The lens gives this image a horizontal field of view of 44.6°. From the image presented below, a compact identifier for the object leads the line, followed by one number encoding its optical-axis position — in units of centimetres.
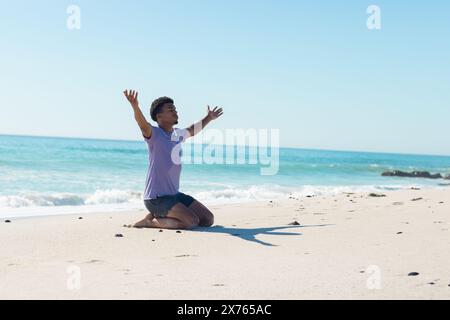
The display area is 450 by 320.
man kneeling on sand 664
